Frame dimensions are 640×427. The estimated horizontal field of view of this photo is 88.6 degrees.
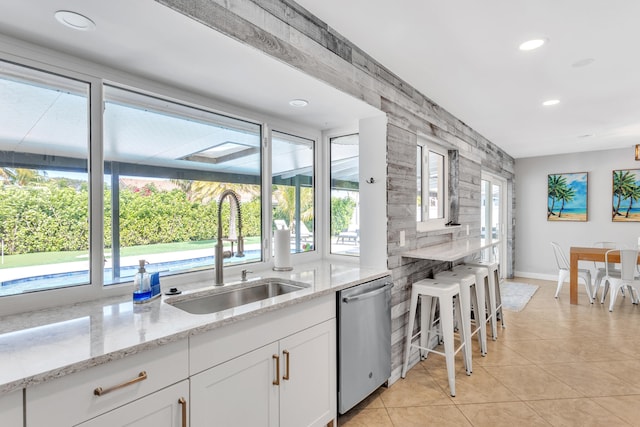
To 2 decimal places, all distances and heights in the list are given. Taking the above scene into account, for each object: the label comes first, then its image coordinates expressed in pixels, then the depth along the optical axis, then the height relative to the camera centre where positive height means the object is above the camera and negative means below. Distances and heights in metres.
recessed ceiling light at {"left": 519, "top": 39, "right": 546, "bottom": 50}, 2.13 +1.11
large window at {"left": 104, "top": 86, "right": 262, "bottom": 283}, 1.76 +0.20
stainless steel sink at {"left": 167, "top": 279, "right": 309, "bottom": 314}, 1.77 -0.49
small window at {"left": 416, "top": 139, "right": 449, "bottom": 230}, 3.28 +0.30
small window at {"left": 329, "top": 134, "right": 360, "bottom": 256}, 3.02 +0.20
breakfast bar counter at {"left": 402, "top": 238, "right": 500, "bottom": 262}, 2.56 -0.33
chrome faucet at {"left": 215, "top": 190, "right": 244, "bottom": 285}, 1.96 -0.19
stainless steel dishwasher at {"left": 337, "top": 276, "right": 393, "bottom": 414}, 2.05 -0.85
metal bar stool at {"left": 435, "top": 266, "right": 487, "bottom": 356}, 2.93 -0.71
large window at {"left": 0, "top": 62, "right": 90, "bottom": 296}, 1.42 +0.16
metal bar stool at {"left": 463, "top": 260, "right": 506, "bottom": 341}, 3.45 -0.87
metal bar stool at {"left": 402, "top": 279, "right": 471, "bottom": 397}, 2.49 -0.86
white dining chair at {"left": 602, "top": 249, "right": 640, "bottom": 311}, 4.26 -0.84
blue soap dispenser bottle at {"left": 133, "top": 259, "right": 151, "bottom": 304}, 1.55 -0.35
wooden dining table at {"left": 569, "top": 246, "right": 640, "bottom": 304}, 4.73 -0.68
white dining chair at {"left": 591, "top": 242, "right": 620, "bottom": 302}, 4.73 -0.87
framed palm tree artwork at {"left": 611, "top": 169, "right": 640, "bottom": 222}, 5.55 +0.28
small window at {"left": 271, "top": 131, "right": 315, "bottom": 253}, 2.66 +0.22
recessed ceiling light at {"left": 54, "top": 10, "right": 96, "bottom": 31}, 1.25 +0.76
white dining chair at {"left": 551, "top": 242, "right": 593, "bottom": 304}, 4.84 -0.92
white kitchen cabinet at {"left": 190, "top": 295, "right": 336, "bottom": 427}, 1.34 -0.75
